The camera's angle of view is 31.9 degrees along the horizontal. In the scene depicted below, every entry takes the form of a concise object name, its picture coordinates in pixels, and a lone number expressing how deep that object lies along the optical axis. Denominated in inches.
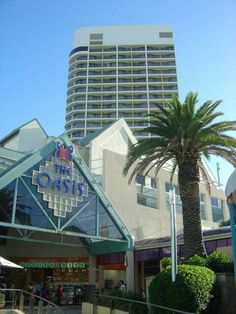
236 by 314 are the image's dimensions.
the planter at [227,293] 641.0
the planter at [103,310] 735.0
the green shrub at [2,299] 685.2
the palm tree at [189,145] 801.6
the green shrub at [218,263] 699.4
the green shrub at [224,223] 1656.5
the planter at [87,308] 810.4
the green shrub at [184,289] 588.1
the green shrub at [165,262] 792.3
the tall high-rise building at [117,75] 4635.8
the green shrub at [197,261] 708.4
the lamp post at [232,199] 477.0
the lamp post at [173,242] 585.6
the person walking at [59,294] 1053.2
